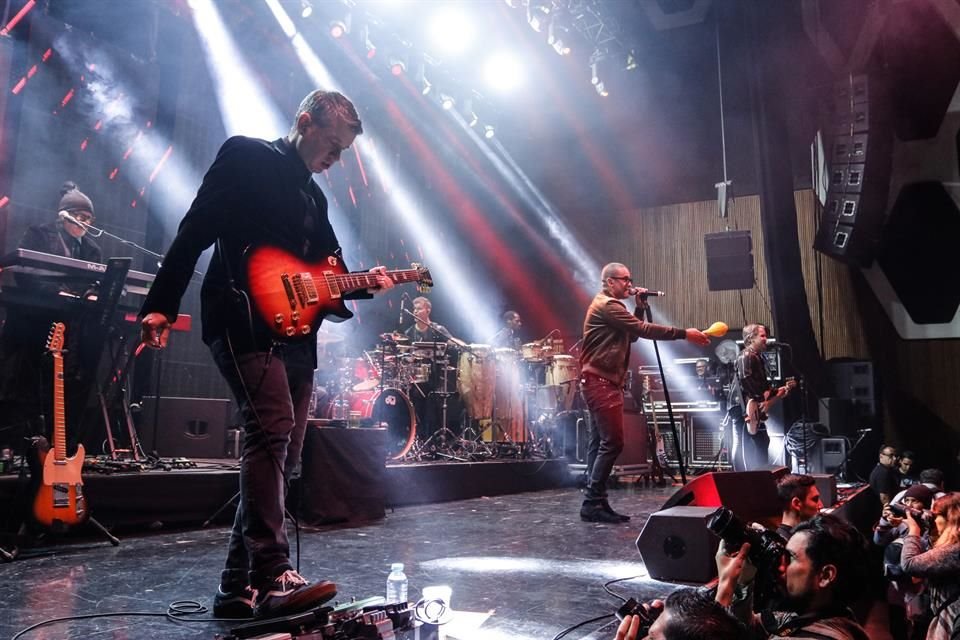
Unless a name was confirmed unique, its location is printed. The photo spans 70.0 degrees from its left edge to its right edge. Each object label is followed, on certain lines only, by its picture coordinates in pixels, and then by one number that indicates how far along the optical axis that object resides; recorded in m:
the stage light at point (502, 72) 11.64
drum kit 8.02
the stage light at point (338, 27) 9.55
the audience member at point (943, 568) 3.12
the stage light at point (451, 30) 10.29
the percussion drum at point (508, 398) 9.52
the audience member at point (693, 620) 1.28
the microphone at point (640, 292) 4.63
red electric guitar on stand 3.72
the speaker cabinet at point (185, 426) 6.32
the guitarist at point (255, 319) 2.26
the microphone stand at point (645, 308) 4.56
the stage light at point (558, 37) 10.45
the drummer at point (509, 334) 10.12
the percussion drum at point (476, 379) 9.21
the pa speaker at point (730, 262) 10.20
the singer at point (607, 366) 4.85
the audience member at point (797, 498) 3.23
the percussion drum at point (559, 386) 9.95
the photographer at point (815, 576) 1.78
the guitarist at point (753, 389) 6.89
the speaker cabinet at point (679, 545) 2.91
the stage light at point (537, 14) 10.06
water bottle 2.64
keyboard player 5.34
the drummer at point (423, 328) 9.14
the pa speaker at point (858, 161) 9.85
